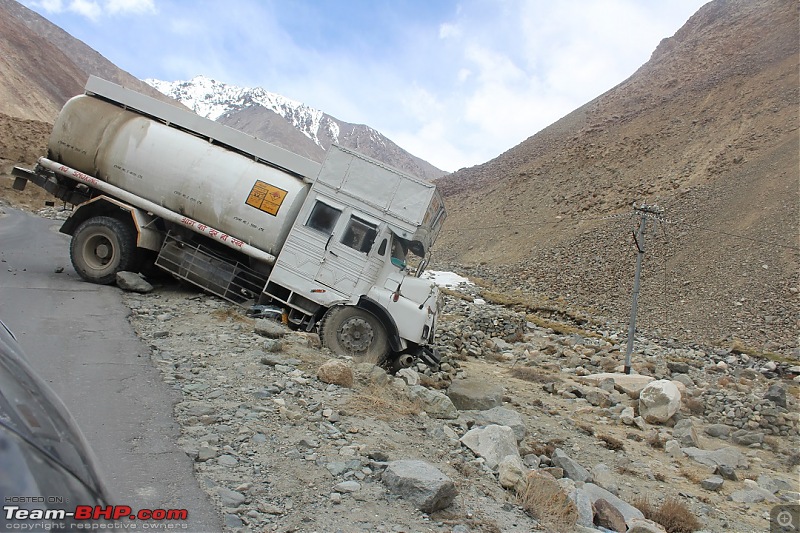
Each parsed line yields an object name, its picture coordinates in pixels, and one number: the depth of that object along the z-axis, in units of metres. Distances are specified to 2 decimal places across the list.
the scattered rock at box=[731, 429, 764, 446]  12.17
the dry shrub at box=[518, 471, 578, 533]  4.91
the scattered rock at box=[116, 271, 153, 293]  10.91
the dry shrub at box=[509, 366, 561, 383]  14.21
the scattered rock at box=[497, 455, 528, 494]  5.45
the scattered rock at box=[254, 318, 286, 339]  8.93
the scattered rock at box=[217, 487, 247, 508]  3.86
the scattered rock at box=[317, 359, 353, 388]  7.01
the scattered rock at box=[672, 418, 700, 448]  10.87
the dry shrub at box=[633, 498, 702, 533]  6.60
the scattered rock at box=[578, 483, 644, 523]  6.12
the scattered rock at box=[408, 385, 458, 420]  7.46
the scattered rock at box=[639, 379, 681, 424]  12.09
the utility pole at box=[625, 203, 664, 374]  18.76
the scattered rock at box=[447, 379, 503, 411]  9.05
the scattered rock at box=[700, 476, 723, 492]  8.76
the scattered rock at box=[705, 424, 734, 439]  12.52
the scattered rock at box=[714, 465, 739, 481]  9.52
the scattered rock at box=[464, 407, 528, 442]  7.86
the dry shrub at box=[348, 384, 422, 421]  6.36
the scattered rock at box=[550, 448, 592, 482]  7.08
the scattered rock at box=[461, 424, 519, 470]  6.09
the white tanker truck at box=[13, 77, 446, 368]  10.34
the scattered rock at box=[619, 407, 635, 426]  11.77
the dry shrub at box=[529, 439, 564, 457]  7.67
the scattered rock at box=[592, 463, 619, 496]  7.44
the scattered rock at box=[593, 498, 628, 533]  5.65
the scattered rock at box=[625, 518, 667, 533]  5.36
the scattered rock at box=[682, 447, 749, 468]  10.04
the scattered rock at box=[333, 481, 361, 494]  4.39
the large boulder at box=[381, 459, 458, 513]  4.34
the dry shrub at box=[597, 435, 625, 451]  9.74
